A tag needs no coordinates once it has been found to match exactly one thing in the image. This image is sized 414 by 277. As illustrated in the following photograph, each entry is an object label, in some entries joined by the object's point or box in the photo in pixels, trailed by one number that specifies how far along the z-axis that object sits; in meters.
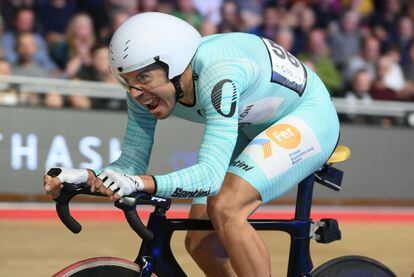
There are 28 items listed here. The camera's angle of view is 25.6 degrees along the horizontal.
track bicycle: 3.26
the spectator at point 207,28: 9.97
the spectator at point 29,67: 8.92
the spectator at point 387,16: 12.36
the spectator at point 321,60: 10.66
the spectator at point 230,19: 10.54
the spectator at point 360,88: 10.73
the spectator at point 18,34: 9.05
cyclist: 3.40
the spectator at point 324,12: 11.66
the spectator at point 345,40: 11.20
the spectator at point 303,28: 11.02
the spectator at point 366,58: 11.14
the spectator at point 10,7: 9.30
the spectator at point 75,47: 9.25
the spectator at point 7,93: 8.72
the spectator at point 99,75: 9.16
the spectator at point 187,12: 10.21
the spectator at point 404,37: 12.12
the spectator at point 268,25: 10.88
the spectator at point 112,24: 9.63
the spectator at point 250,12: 10.72
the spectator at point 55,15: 9.57
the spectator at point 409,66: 11.88
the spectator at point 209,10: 10.55
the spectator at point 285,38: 10.64
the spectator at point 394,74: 11.34
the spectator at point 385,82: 10.99
